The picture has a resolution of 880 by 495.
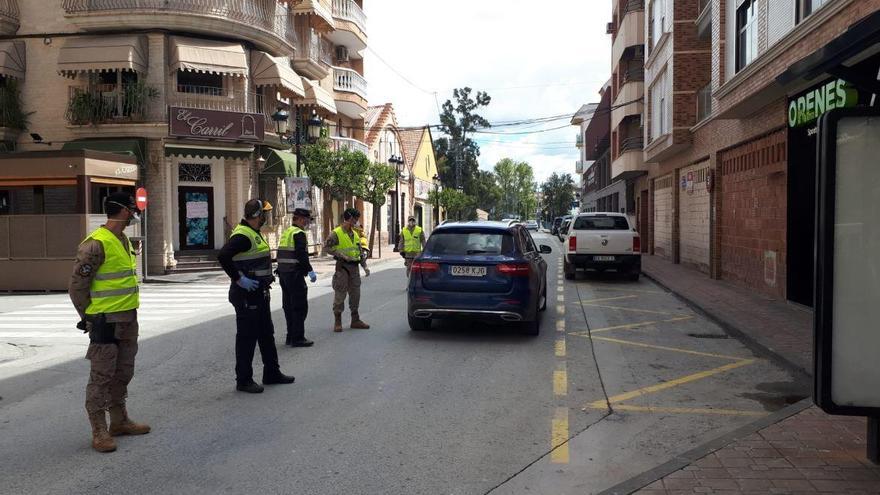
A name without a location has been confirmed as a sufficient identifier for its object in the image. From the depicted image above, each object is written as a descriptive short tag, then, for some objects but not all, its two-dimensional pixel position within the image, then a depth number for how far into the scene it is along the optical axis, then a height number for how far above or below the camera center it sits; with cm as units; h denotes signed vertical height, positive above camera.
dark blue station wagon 919 -76
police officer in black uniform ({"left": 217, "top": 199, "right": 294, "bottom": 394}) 664 -67
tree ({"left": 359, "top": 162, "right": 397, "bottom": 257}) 2927 +155
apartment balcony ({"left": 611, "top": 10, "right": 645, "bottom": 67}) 3128 +853
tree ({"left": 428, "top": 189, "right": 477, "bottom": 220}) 5608 +165
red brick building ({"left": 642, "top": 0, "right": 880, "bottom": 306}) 1011 +175
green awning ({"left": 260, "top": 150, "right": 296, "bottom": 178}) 2514 +200
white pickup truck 1814 -77
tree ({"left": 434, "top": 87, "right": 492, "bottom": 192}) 7781 +950
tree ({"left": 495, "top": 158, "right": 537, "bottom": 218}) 13788 +726
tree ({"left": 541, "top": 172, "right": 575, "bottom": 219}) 10494 +402
